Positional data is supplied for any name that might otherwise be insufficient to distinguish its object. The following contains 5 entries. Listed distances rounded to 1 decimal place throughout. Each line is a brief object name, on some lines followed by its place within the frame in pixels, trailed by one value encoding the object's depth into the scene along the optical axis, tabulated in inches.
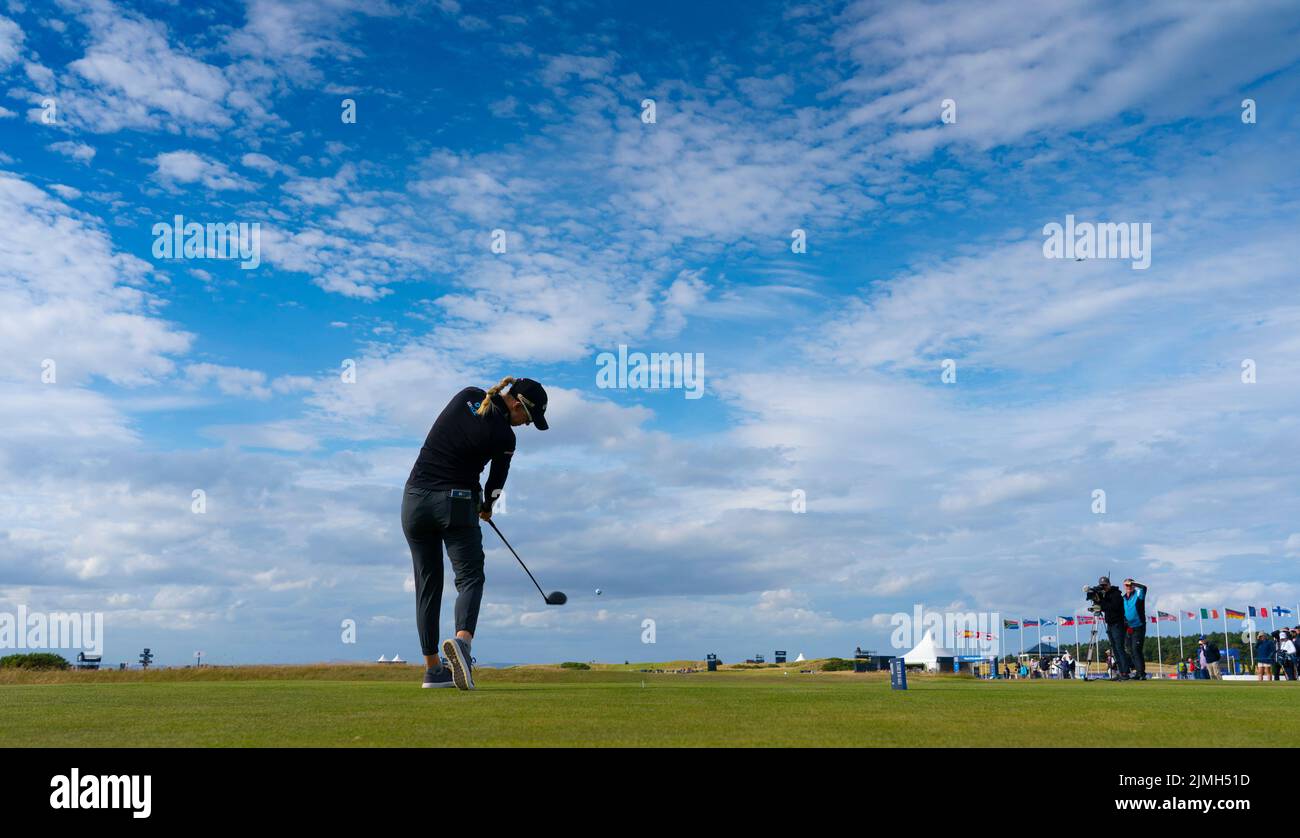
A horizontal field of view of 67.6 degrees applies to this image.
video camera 768.3
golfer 350.0
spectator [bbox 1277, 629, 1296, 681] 1104.9
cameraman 763.4
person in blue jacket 772.0
